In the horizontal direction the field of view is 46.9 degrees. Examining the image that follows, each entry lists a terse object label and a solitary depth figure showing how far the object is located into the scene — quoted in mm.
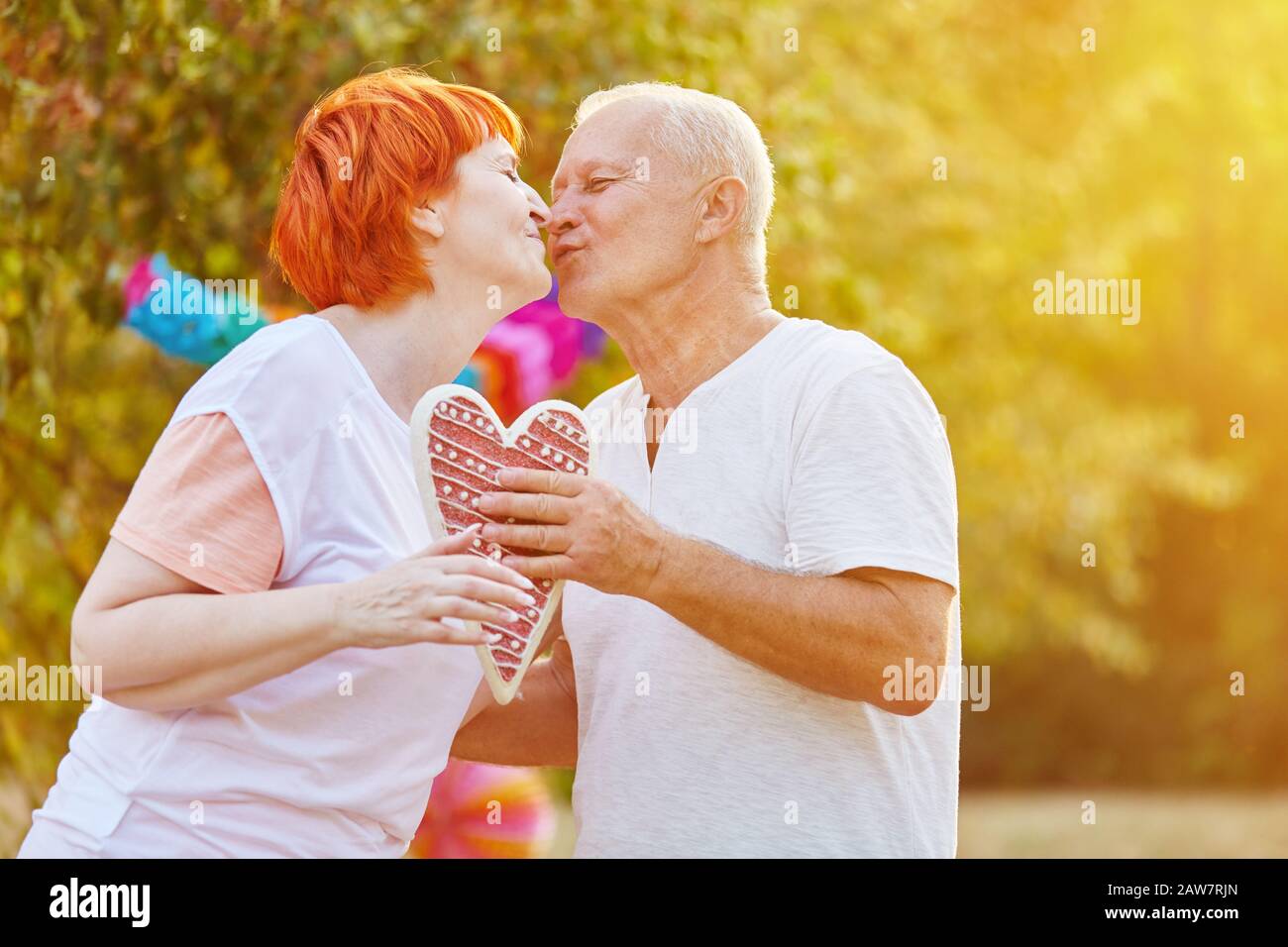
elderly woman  2006
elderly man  2234
